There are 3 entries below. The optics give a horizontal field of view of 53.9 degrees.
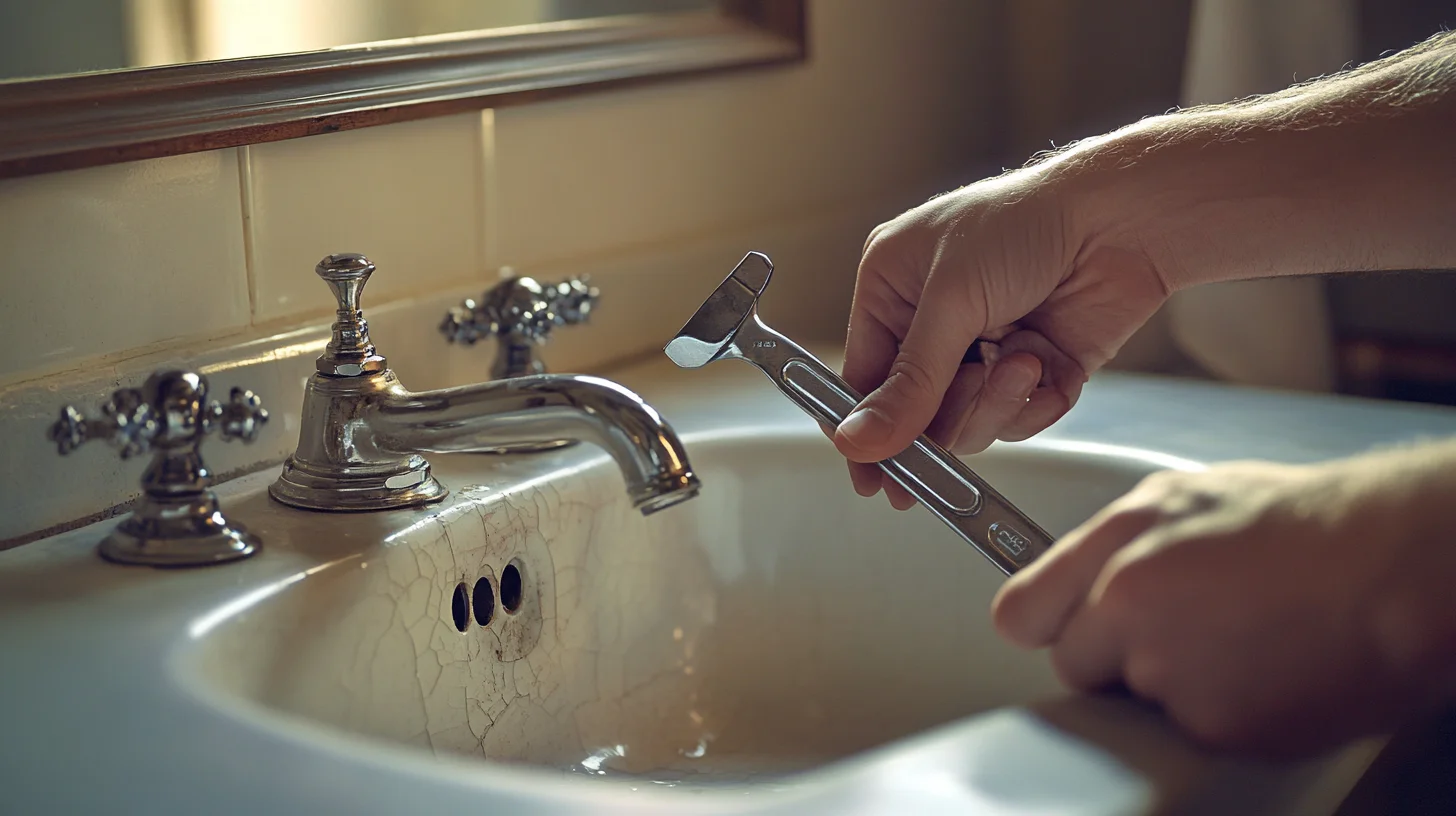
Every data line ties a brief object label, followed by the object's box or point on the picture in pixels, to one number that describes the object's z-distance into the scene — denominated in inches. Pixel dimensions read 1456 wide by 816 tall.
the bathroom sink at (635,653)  15.7
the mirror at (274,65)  22.0
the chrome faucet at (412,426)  21.5
